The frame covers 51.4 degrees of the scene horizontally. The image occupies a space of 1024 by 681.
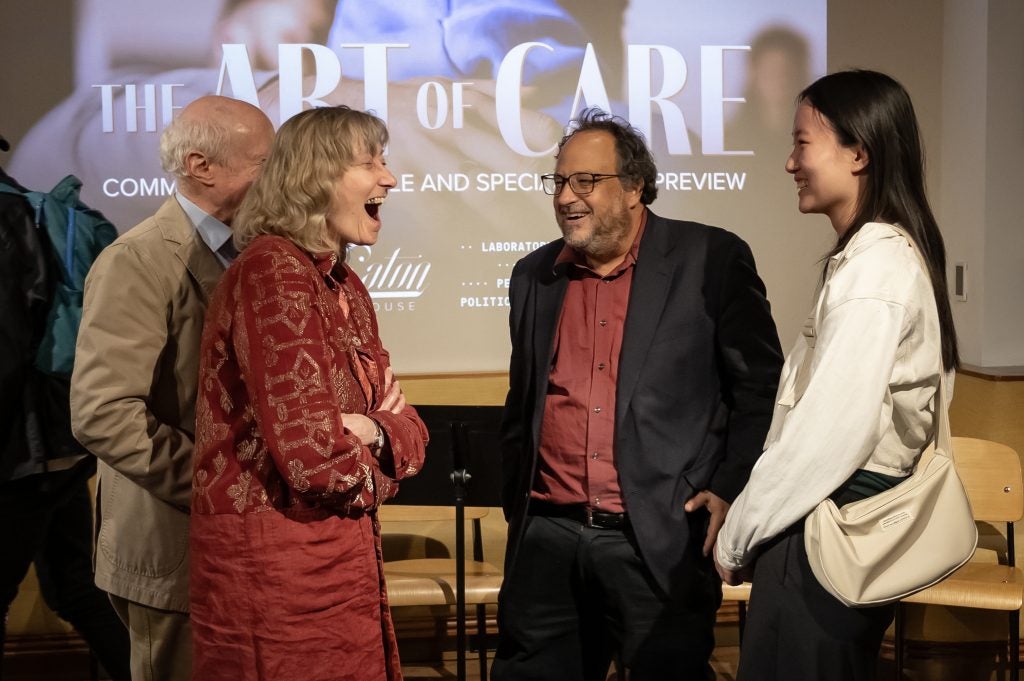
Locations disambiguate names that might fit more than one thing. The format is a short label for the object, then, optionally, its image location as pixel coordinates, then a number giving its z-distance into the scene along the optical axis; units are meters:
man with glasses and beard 2.39
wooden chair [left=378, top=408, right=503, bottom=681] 3.14
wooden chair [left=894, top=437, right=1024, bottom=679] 3.72
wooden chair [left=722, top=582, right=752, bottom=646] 3.65
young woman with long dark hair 1.78
